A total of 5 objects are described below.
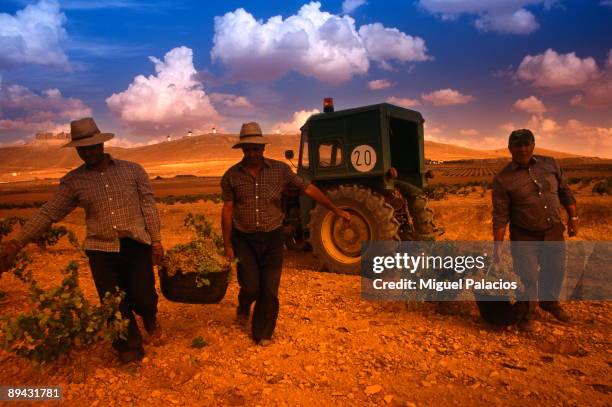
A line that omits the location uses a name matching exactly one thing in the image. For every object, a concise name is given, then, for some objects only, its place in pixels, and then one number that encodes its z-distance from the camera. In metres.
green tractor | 7.45
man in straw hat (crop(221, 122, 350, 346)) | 4.64
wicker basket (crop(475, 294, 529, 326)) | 4.72
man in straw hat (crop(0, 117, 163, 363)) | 3.93
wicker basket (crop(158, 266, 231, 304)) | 4.49
